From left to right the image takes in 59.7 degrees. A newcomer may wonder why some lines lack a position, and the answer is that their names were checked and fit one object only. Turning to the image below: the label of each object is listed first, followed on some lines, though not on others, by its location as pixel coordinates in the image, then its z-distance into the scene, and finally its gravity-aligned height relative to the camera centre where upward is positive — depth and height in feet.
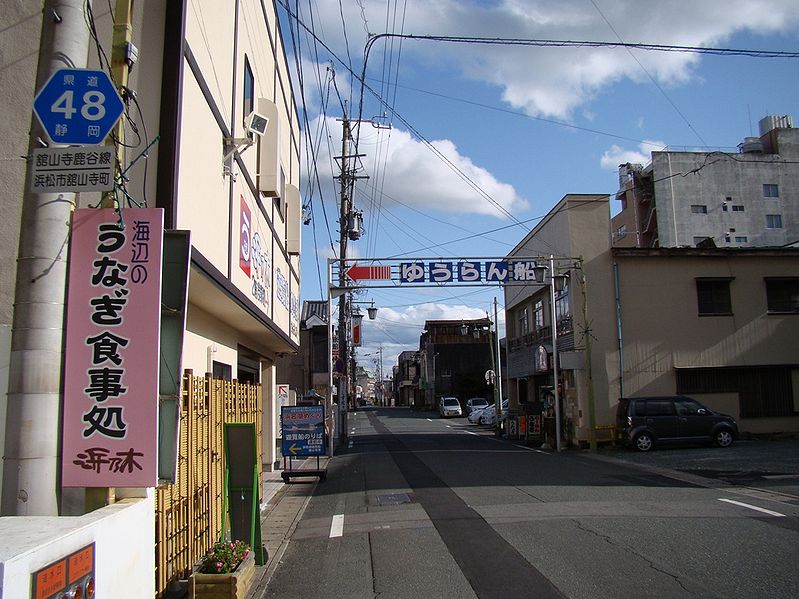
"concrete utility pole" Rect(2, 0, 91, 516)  15.40 +0.76
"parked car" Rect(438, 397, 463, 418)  178.91 -5.04
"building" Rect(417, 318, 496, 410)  243.60 +10.81
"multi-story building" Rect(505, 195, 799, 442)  79.46 +6.77
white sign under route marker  15.23 +4.89
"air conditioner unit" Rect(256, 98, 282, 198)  40.34 +13.85
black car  68.74 -4.08
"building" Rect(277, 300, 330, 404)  134.00 +6.71
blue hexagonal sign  15.62 +6.44
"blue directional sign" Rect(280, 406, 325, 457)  52.95 -3.19
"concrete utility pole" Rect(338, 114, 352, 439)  102.52 +24.00
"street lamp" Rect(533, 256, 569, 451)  76.28 +10.59
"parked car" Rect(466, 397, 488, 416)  165.03 -3.68
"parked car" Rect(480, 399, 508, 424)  129.90 -5.34
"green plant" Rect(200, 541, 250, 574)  20.67 -5.01
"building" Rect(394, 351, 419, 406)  318.32 +5.63
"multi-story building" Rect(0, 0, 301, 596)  16.58 +8.46
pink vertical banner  16.15 +0.99
